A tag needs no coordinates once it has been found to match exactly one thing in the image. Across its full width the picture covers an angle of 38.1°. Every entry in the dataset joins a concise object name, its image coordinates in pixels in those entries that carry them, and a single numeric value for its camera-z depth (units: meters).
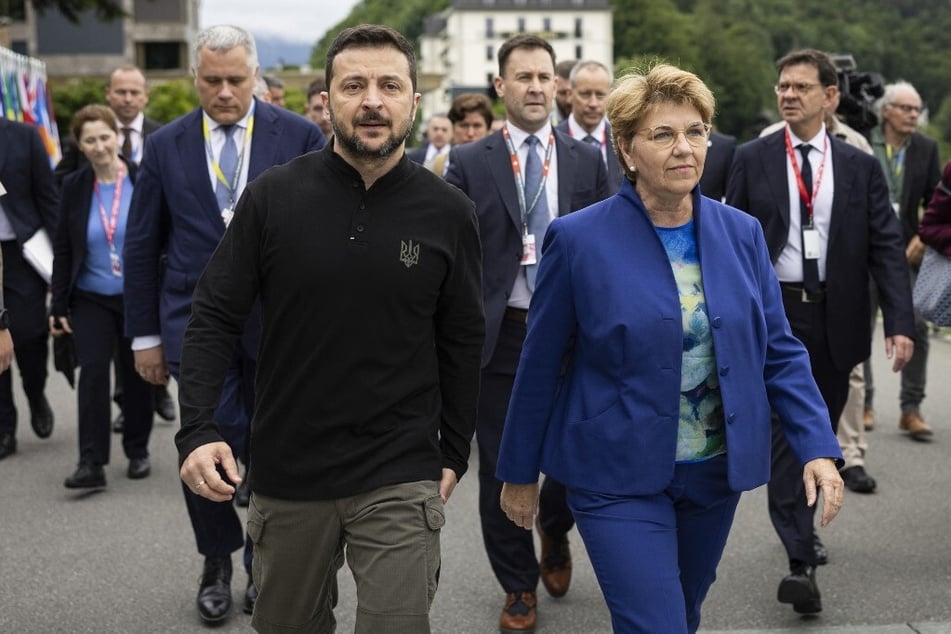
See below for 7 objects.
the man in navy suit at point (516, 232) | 5.41
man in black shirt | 3.59
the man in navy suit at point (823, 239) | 5.85
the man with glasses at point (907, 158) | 9.07
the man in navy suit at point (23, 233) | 8.30
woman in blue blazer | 3.66
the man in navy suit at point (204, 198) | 5.28
